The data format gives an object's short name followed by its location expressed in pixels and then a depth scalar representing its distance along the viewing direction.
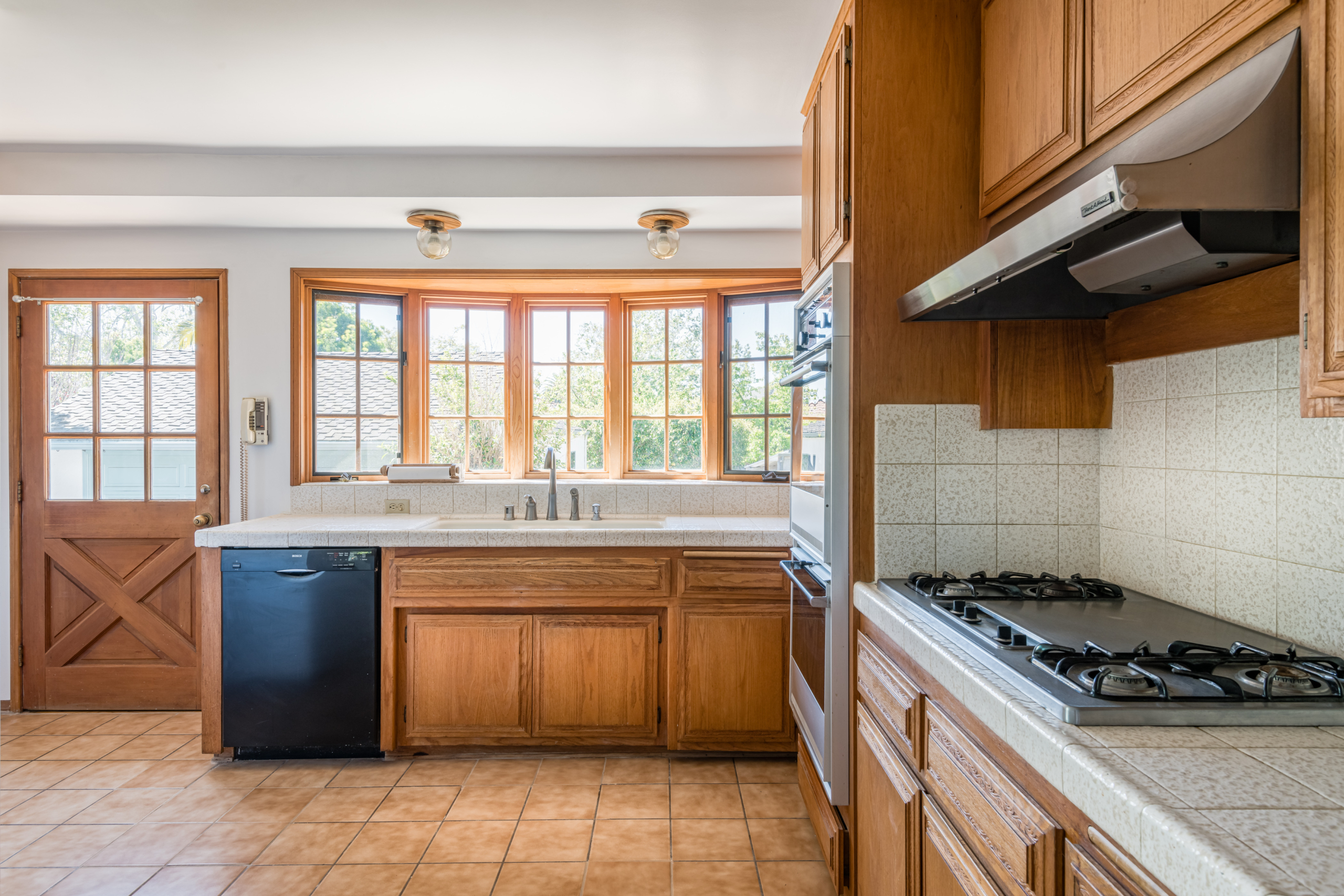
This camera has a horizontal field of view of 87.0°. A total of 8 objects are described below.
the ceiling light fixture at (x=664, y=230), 3.06
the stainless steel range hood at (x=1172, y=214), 0.95
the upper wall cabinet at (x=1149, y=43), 1.04
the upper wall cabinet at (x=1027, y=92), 1.44
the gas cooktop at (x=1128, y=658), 0.95
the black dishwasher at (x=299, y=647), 2.78
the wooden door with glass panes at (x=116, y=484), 3.36
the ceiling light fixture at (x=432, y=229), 3.06
